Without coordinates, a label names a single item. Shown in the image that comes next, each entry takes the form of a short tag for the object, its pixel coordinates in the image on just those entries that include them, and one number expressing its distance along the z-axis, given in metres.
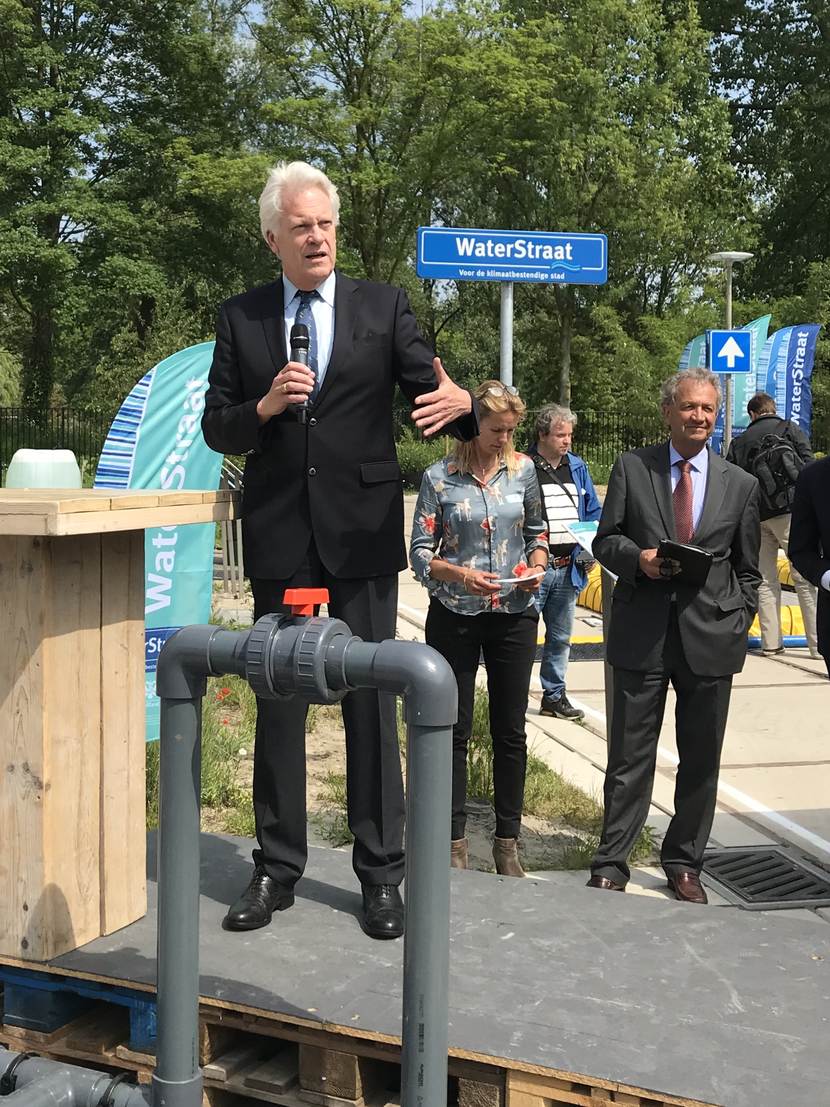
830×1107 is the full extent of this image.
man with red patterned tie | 4.51
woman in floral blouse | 4.77
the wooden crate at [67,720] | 3.24
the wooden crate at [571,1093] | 2.60
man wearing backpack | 9.26
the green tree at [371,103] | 30.92
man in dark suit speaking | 3.53
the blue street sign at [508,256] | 6.86
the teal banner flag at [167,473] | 5.70
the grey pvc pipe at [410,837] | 2.32
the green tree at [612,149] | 33.88
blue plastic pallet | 3.13
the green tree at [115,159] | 32.69
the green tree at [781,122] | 42.59
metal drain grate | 4.72
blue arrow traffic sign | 14.77
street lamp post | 16.19
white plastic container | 4.84
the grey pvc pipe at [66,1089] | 2.60
